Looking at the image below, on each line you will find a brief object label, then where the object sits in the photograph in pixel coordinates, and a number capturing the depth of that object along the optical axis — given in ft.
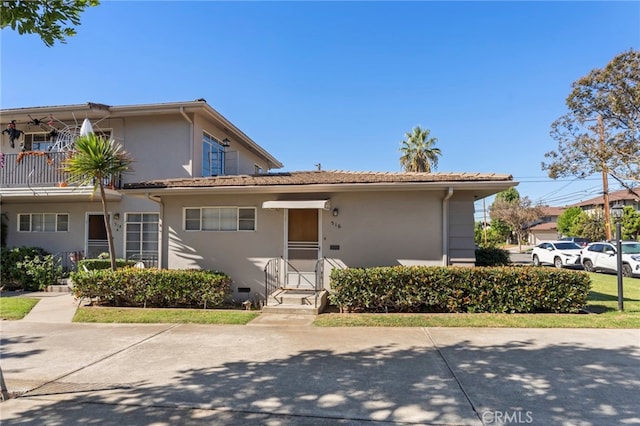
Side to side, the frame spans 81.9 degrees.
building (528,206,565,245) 173.99
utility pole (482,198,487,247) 147.88
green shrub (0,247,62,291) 41.45
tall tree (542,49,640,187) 56.49
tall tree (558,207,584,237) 116.96
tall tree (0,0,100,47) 13.16
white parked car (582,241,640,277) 52.49
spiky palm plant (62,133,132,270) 31.58
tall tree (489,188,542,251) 147.43
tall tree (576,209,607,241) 105.40
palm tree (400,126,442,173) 100.78
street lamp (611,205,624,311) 27.74
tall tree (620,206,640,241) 90.07
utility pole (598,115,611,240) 61.67
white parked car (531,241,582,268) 63.82
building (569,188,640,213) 130.00
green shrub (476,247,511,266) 42.50
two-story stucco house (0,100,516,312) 31.27
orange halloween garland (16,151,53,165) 44.04
